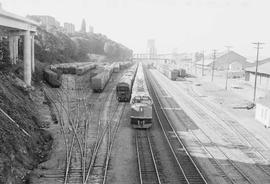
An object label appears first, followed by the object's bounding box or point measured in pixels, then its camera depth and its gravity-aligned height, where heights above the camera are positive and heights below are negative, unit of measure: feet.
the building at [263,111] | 98.07 -15.24
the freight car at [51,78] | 149.89 -8.87
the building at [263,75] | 183.15 -7.46
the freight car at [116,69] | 272.43 -7.40
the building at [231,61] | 383.45 +1.47
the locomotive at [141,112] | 85.66 -13.58
